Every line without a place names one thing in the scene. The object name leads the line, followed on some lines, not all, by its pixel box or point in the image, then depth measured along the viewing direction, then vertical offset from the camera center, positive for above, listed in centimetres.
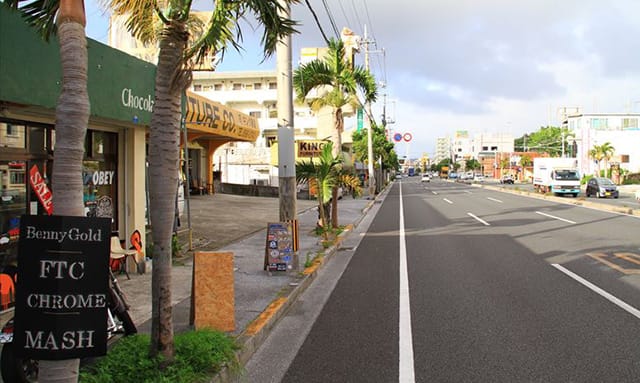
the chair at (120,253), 831 -120
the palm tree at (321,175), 1509 +3
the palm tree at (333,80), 1886 +340
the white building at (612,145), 6956 +422
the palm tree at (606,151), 6825 +323
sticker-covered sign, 978 -130
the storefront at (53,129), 613 +72
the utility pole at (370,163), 3841 +94
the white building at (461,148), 18892 +1026
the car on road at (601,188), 3800 -81
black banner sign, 340 -69
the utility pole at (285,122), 1132 +114
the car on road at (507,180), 8044 -52
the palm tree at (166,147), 482 +26
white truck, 3875 +4
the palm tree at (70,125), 356 +35
